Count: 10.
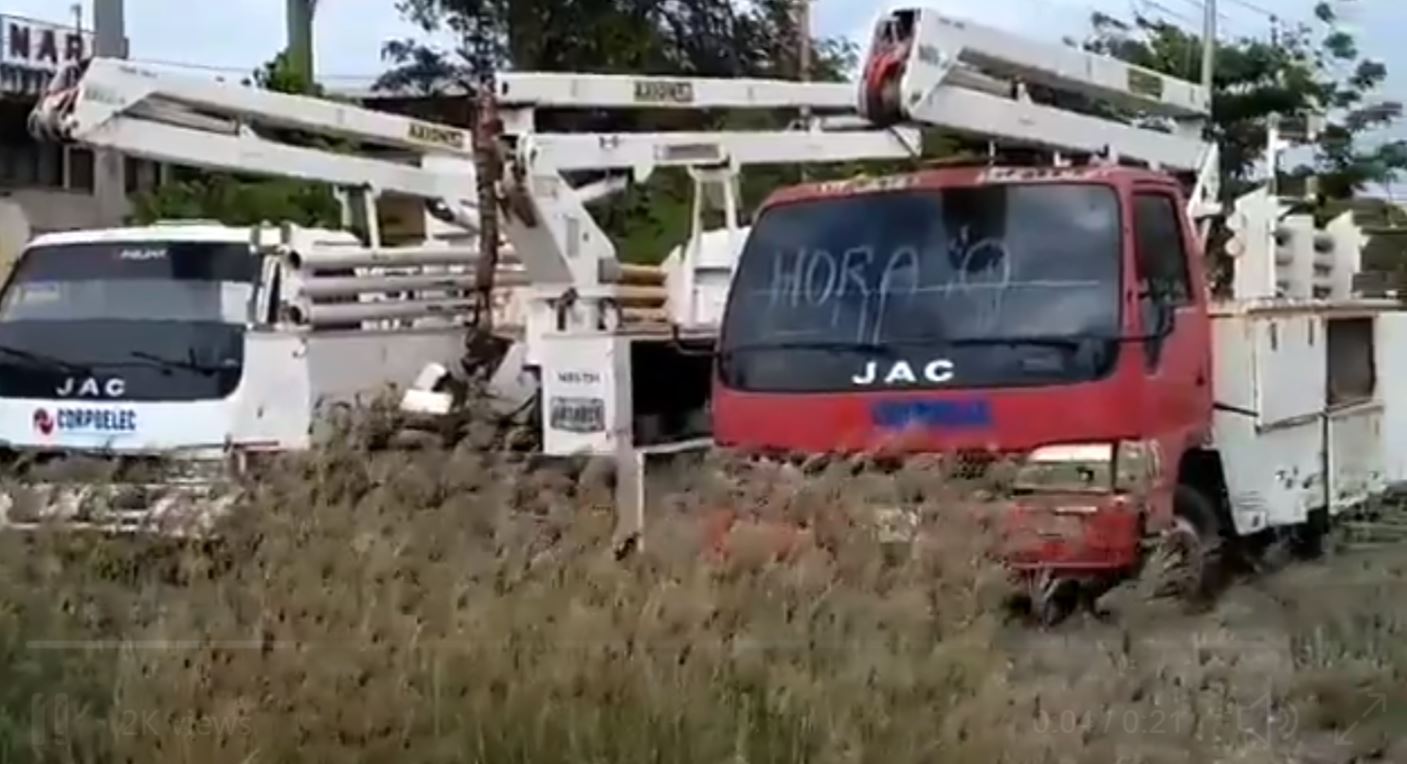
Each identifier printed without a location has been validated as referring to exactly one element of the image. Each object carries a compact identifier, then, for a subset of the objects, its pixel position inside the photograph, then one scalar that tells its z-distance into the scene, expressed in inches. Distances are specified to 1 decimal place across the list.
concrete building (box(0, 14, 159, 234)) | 1263.5
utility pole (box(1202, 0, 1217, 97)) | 1002.7
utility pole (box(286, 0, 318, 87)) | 1205.1
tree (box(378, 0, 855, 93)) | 1226.6
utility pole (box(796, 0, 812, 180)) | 1268.5
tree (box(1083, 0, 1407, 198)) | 1020.5
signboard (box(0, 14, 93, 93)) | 1261.1
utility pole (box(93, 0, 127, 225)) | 794.8
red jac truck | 376.2
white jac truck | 422.0
